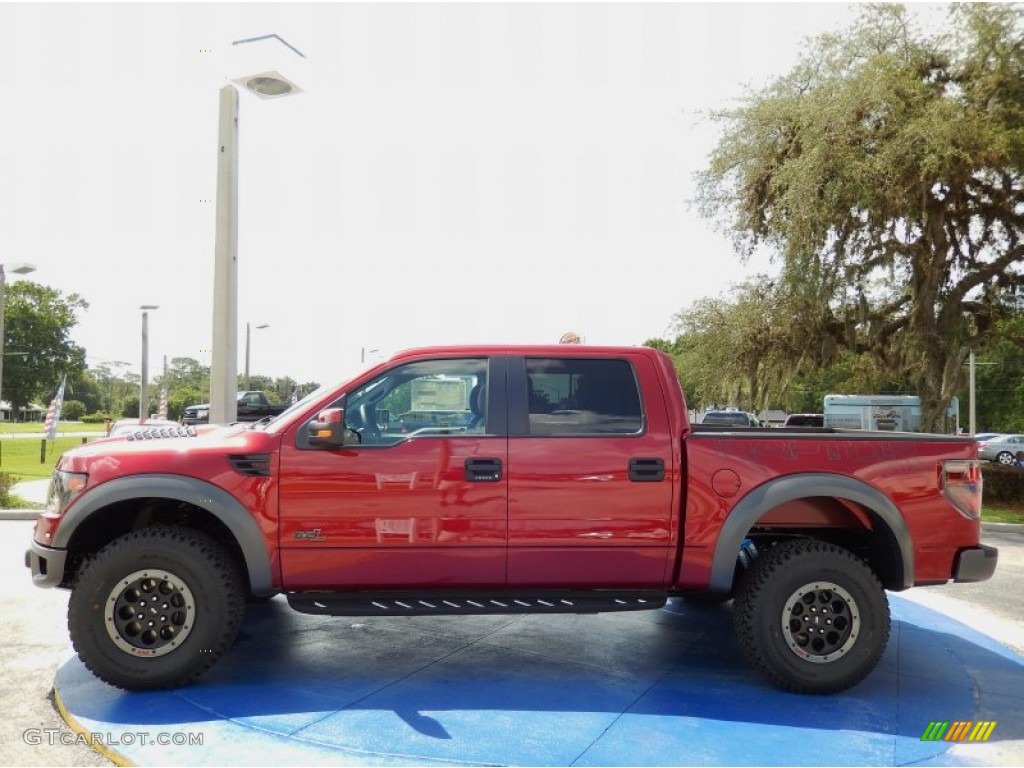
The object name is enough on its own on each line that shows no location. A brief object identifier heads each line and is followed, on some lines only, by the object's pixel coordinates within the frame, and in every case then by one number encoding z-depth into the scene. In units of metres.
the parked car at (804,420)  24.09
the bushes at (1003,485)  16.23
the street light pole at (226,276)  8.42
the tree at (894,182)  14.22
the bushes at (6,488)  13.21
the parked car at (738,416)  27.17
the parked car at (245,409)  25.39
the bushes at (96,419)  88.34
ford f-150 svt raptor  4.32
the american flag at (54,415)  24.38
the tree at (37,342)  71.31
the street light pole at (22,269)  18.74
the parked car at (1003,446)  35.81
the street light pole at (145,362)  27.85
